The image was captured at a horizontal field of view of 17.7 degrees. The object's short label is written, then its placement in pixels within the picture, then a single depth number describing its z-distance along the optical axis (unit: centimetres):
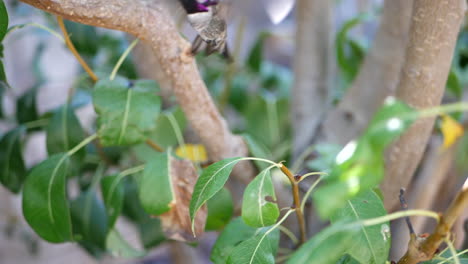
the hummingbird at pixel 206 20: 101
